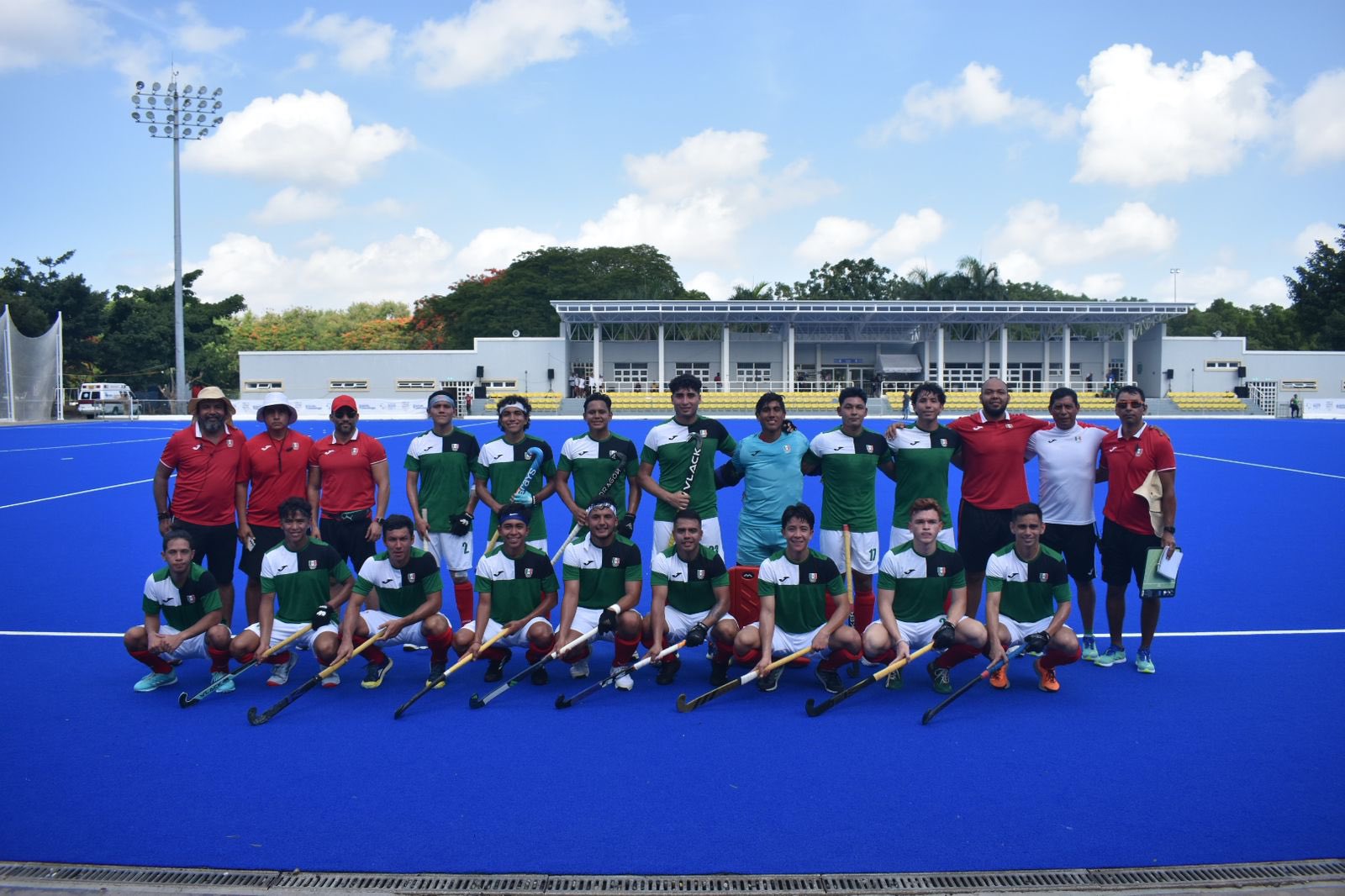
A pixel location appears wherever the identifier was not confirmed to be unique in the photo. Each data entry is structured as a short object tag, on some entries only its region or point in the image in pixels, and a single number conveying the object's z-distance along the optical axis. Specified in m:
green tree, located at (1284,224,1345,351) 55.25
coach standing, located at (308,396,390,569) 6.32
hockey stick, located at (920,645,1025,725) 4.79
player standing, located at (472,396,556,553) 6.29
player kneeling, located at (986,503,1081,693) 5.14
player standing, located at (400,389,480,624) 6.47
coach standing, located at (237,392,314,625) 6.17
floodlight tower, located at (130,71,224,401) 36.31
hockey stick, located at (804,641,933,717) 4.89
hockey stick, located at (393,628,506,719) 5.16
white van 43.12
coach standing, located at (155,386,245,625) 5.96
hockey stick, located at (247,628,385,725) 4.80
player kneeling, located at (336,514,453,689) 5.36
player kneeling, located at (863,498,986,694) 5.16
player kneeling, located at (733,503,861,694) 5.20
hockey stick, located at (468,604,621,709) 5.02
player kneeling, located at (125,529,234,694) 5.24
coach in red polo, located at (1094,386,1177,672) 5.59
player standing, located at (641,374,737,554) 6.12
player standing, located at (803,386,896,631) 5.99
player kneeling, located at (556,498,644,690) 5.34
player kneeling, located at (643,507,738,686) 5.36
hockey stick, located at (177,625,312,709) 5.07
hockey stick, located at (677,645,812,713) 4.99
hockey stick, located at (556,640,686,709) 5.08
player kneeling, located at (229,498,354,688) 5.42
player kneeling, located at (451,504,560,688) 5.42
